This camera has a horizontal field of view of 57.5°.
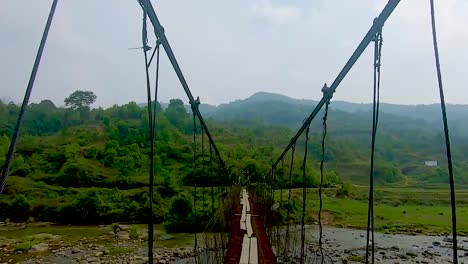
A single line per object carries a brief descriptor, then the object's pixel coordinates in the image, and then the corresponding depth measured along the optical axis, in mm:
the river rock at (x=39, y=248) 10758
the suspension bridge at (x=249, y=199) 959
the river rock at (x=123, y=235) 12516
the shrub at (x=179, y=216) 13625
